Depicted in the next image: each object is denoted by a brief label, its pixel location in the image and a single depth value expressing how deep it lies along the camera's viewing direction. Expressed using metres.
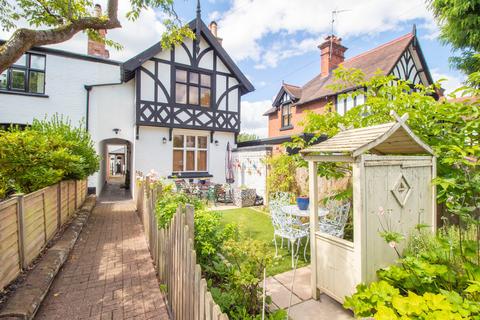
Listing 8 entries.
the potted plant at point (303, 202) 4.85
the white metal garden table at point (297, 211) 4.53
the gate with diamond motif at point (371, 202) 2.48
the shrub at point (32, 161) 4.46
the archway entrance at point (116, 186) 11.74
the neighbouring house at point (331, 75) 11.91
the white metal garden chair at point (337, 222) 4.11
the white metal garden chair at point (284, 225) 4.05
